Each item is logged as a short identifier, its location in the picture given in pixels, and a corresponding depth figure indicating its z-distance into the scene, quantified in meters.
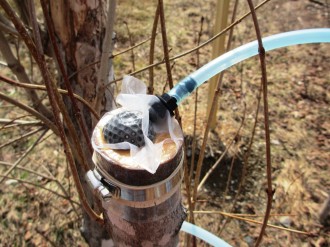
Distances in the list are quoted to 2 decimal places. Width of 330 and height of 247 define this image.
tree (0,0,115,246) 0.82
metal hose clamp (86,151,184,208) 0.48
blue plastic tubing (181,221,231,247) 0.85
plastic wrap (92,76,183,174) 0.47
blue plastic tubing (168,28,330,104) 0.62
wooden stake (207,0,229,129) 1.60
